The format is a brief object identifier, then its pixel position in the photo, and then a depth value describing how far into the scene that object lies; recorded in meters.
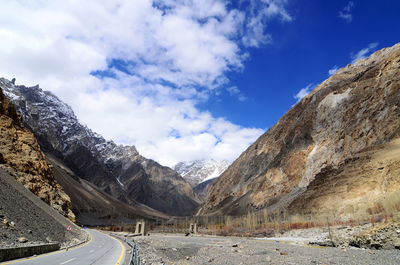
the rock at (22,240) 15.92
